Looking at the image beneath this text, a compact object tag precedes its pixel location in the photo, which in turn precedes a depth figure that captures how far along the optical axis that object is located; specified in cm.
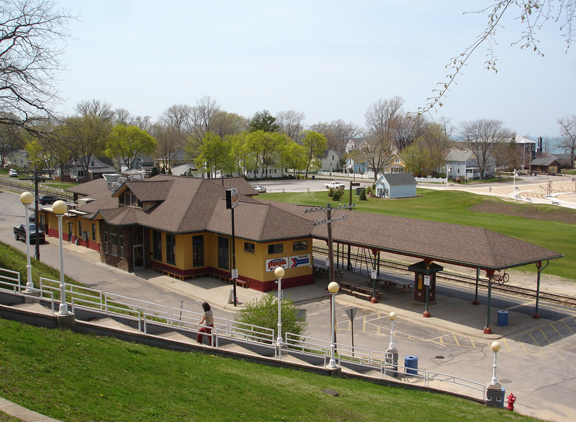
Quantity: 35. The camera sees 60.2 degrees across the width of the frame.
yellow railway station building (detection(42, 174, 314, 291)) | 3069
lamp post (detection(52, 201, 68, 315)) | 1182
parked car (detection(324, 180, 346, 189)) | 9181
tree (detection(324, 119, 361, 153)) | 18054
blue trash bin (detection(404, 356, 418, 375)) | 1834
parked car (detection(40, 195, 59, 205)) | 6172
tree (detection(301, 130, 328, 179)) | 12306
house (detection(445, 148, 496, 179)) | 11538
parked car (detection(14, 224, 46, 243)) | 4350
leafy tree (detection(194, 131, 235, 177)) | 9875
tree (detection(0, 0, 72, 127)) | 2273
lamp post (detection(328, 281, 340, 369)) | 1518
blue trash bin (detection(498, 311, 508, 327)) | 2473
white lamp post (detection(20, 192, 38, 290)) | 1376
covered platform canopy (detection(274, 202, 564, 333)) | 2422
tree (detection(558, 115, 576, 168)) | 14030
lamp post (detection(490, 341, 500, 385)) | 1509
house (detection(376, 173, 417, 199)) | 8441
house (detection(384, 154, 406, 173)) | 11631
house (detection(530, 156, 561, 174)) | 13750
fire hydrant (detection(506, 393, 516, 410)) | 1570
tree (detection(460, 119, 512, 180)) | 11244
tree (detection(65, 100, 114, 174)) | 9125
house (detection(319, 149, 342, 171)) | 14975
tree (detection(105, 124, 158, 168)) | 9894
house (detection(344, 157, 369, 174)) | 14225
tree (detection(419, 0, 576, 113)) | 610
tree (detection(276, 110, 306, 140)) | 16538
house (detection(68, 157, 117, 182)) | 10363
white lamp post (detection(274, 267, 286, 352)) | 1550
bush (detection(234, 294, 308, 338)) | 1828
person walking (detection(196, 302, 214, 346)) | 1563
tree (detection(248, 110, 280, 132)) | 13175
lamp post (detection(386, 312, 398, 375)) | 1807
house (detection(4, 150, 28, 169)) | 13012
